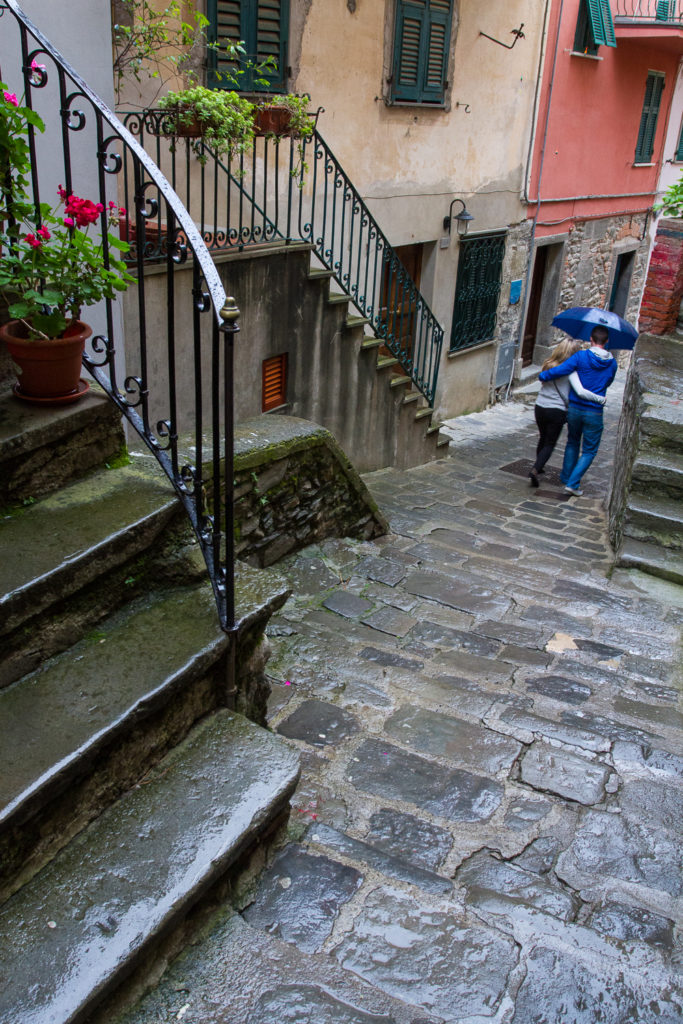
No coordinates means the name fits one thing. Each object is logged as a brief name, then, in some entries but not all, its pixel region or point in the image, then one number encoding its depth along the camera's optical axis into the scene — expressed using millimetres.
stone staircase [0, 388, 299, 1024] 1827
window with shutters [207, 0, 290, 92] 6684
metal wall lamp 10477
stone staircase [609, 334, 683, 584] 5781
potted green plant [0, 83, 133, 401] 2660
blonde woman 7980
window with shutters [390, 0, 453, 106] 8852
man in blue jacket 7859
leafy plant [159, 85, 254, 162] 5363
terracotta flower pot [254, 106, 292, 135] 6195
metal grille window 11234
